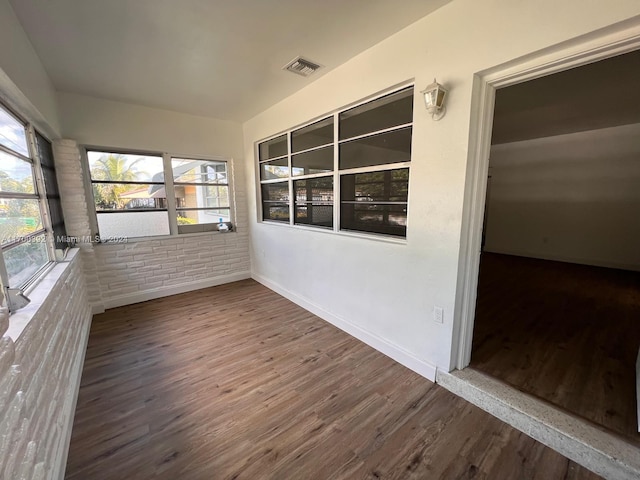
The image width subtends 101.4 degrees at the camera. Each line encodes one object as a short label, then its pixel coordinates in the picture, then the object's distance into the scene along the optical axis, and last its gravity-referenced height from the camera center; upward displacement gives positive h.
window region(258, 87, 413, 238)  2.20 +0.31
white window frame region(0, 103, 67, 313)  1.63 -0.01
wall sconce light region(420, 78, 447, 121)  1.73 +0.66
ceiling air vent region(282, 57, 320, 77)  2.40 +1.24
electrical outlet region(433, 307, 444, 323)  1.97 -0.88
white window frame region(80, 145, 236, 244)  3.34 +0.13
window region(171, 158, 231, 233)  4.00 +0.10
